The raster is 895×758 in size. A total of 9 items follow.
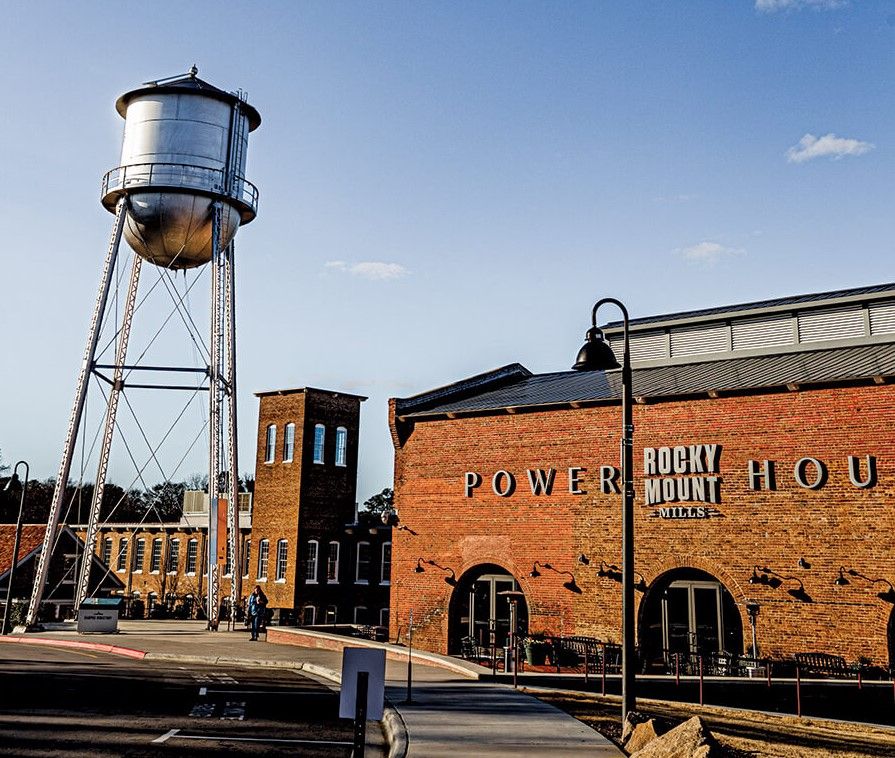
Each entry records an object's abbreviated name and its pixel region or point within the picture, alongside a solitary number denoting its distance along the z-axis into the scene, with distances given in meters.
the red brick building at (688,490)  22.67
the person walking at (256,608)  30.05
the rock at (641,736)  12.25
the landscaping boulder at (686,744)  10.20
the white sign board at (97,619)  31.44
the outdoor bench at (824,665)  21.31
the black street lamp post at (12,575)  30.38
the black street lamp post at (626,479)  14.45
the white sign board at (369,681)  8.33
